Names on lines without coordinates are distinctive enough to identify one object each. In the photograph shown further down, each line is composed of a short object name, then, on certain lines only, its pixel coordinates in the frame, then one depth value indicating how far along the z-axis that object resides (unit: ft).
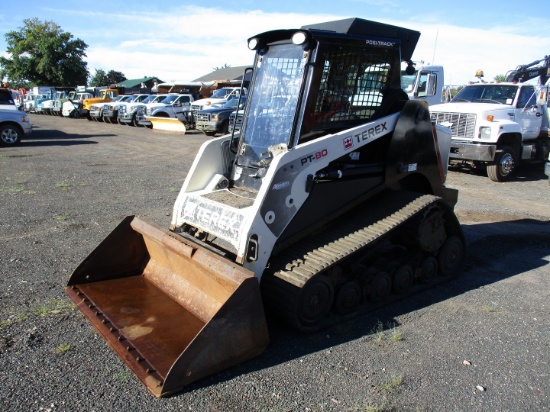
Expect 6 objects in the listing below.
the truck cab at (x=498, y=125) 39.01
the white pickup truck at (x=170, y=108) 82.64
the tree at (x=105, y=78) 253.85
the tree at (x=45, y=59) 179.42
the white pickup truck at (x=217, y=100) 76.18
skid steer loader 12.39
